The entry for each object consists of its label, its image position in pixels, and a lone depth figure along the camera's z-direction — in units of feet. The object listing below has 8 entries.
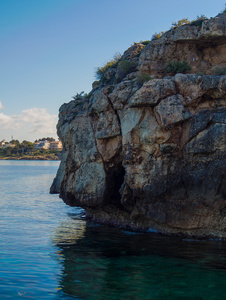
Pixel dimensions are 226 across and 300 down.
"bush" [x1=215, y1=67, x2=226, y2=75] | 65.19
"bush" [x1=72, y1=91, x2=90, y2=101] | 88.74
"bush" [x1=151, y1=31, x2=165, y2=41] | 81.05
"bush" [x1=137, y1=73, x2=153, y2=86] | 68.74
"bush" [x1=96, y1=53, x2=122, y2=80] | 91.46
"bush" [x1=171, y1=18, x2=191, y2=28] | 78.07
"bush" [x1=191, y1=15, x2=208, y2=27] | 69.55
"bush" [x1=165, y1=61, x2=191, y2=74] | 70.18
